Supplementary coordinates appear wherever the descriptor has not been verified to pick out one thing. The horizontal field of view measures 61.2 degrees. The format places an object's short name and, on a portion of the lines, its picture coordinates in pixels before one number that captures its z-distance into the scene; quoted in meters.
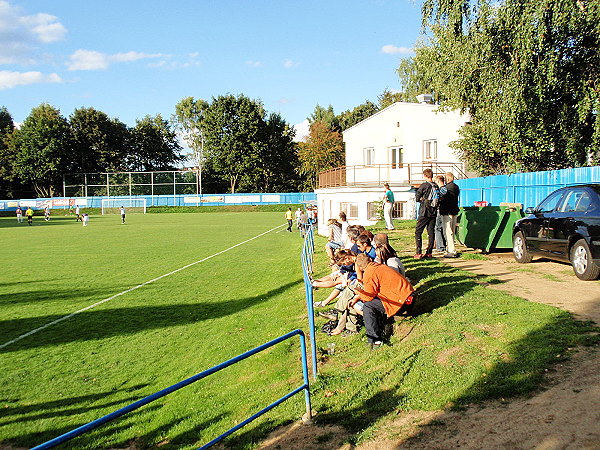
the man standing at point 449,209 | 11.45
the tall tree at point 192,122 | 96.12
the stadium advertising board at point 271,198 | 76.12
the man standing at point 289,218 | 33.09
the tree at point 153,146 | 90.69
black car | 8.25
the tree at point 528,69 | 15.74
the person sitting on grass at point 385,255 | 7.79
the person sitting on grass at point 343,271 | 8.98
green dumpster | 12.09
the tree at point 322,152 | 78.56
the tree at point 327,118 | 90.01
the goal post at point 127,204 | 72.81
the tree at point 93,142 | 84.12
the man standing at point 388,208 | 21.86
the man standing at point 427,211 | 10.91
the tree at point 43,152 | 78.88
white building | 28.69
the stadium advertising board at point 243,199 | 76.38
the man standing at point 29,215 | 46.22
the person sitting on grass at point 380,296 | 6.77
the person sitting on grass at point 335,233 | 13.50
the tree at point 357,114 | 91.75
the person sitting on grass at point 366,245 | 8.69
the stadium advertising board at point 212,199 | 75.88
